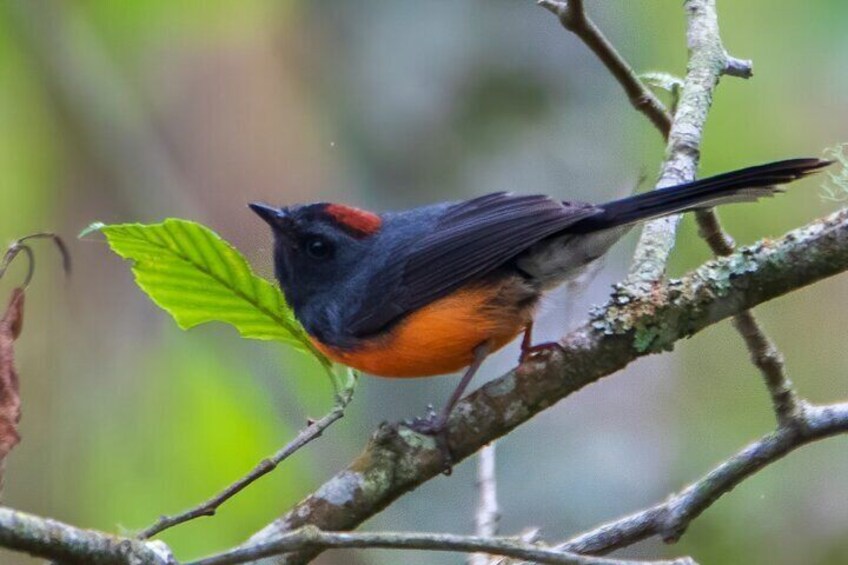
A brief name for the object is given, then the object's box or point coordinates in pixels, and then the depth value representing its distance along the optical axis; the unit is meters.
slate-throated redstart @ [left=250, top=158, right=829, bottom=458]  6.55
